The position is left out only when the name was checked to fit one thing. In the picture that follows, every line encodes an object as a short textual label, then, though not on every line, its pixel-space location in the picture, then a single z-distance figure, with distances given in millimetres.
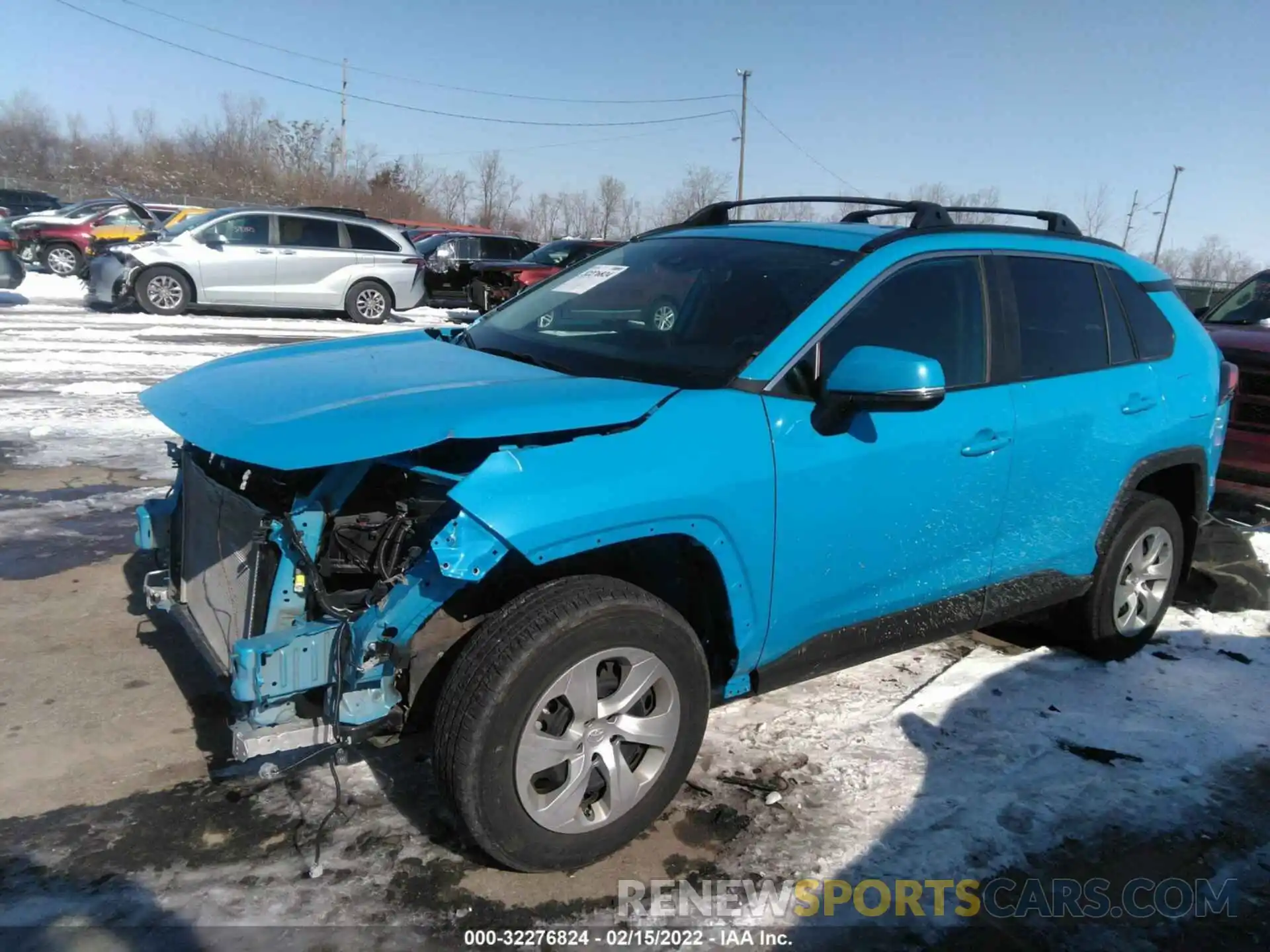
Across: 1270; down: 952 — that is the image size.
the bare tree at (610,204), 67500
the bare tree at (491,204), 69750
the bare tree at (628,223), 65625
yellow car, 20312
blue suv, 2570
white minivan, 14984
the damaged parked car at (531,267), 18938
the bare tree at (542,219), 69375
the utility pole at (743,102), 50181
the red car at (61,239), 20656
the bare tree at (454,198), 68875
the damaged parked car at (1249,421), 6559
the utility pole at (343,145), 57719
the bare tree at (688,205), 57125
